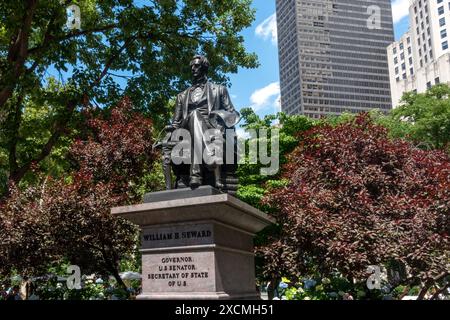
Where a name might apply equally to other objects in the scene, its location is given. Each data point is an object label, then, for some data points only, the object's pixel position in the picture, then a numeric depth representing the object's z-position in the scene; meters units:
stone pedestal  7.29
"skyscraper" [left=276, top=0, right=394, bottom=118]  96.00
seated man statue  8.25
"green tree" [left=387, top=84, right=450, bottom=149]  37.28
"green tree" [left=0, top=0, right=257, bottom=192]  16.48
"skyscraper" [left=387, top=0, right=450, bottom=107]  84.62
